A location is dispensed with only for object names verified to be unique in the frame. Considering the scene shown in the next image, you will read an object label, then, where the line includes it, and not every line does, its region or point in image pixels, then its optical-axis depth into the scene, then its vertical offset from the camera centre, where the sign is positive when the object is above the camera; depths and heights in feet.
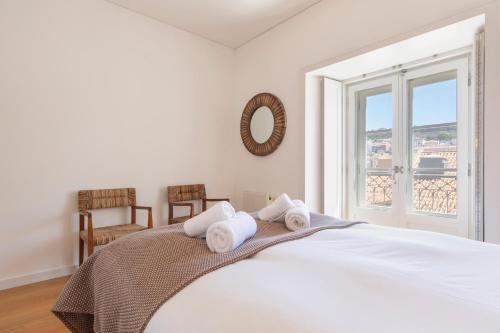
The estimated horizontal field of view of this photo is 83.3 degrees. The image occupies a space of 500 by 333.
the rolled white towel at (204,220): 4.18 -0.83
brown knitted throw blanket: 2.93 -1.29
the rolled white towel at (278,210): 5.39 -0.86
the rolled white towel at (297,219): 5.04 -0.98
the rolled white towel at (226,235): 3.62 -0.93
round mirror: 10.50 +1.63
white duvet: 2.11 -1.14
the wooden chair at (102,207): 7.50 -1.33
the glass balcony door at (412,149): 7.78 +0.52
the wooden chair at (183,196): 9.85 -1.18
